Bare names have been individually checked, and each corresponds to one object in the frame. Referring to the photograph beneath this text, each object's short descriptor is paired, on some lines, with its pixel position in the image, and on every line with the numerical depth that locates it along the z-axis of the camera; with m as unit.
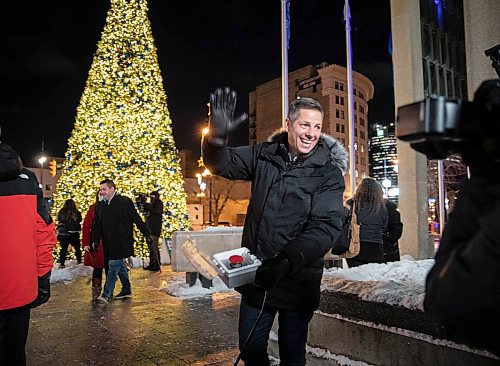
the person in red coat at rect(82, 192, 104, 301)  9.55
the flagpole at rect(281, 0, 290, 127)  12.25
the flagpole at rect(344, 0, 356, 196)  12.14
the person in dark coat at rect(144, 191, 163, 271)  14.02
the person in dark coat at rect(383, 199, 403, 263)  6.57
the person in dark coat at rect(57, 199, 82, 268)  14.17
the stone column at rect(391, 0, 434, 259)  10.07
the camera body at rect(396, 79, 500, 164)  1.43
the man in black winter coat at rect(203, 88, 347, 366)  3.06
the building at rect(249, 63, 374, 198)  81.44
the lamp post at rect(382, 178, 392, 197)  38.59
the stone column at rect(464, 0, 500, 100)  6.78
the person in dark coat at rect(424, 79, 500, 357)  1.37
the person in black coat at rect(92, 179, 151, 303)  8.92
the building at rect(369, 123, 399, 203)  120.50
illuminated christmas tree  15.99
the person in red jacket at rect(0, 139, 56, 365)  3.36
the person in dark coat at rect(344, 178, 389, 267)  6.05
